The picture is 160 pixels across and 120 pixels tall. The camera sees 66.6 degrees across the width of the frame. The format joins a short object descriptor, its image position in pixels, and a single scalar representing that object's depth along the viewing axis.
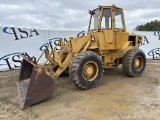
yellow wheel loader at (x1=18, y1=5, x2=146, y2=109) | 2.85
